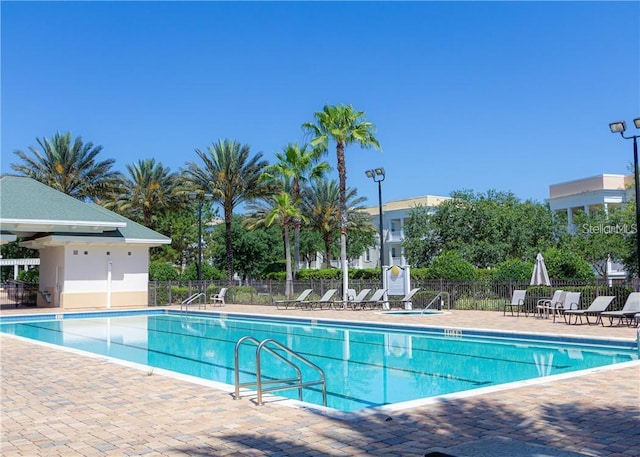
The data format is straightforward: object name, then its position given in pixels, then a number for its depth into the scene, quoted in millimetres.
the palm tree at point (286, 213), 37906
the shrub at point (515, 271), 25828
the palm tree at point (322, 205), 47281
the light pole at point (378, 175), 27609
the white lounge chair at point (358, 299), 25678
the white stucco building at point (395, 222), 67625
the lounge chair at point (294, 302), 26919
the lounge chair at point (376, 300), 25719
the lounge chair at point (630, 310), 16031
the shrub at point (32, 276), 39844
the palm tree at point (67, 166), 40906
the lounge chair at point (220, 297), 29703
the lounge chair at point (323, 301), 26578
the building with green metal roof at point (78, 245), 27469
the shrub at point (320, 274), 42625
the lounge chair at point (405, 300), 24547
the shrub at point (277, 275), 46594
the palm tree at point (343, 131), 30703
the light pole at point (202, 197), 37812
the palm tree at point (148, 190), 42781
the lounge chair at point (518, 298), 20866
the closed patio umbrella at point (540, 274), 20609
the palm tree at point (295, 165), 35719
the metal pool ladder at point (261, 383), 7218
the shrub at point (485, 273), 33569
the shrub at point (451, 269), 26047
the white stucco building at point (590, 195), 52188
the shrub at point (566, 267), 24234
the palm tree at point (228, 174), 38938
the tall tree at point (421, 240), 44781
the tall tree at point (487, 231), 41219
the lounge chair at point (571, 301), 18078
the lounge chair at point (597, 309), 17016
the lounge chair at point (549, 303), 18812
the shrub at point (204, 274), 37769
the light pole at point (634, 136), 18766
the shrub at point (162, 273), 35188
